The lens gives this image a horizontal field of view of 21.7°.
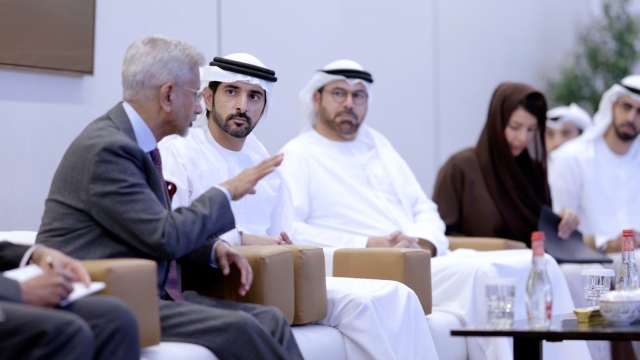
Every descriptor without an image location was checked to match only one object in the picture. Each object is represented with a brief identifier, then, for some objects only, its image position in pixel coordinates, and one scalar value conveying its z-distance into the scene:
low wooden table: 5.50
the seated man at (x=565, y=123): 15.54
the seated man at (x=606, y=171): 12.10
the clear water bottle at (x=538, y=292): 5.56
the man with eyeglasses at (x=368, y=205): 8.71
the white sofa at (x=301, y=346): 5.39
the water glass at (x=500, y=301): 5.48
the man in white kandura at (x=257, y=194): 7.02
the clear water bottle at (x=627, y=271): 7.04
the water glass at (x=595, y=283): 7.02
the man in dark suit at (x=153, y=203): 5.40
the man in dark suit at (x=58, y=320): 4.49
